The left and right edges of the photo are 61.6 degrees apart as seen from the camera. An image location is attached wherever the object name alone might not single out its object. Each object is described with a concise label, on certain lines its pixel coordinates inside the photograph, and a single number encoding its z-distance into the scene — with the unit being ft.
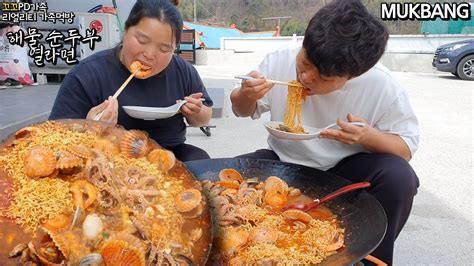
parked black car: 44.62
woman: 7.09
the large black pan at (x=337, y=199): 4.60
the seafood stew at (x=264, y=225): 4.63
